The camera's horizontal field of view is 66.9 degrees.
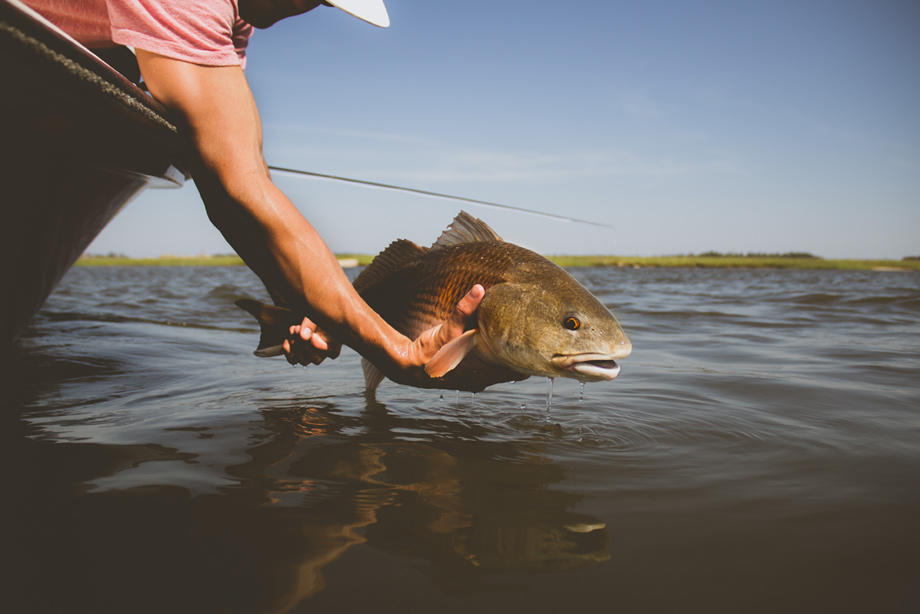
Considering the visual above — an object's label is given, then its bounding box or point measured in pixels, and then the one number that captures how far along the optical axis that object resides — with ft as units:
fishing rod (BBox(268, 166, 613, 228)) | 3.90
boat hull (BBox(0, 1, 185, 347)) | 2.38
